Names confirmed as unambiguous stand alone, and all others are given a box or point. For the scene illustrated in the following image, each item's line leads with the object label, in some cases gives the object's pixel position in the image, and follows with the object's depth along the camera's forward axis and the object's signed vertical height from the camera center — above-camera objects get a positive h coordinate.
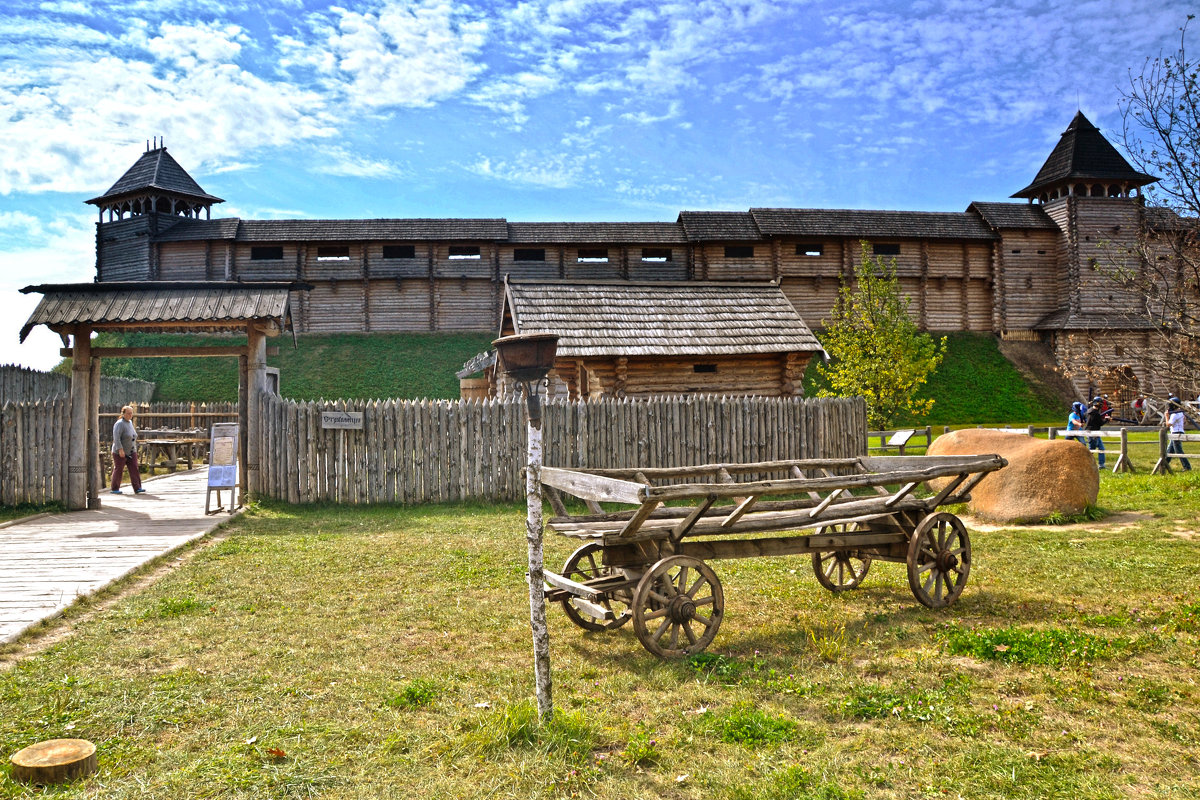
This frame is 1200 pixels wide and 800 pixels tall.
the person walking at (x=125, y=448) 14.41 -0.51
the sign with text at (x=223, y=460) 11.89 -0.63
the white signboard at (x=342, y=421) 12.23 -0.03
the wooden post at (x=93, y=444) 12.26 -0.36
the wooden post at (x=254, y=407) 12.37 +0.20
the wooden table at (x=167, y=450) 19.55 -0.80
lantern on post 3.93 -0.30
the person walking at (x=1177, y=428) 15.27 -0.41
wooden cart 5.08 -0.96
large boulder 10.49 -1.01
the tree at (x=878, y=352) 23.86 +1.99
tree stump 3.35 -1.51
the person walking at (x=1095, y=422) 17.00 -0.26
